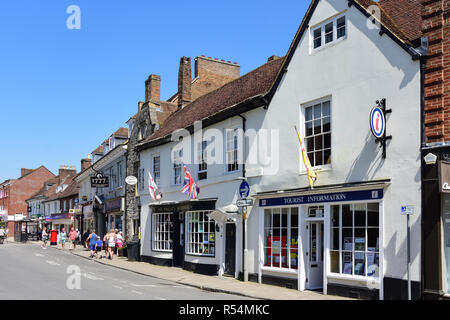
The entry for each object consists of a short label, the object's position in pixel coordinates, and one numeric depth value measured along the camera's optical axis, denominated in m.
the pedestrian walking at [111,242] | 27.84
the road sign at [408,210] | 11.09
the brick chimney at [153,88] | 30.83
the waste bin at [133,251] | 26.95
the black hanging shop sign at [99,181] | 33.22
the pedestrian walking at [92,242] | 28.89
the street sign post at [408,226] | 11.09
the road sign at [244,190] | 17.03
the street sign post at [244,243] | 17.31
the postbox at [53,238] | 43.93
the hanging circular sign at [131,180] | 27.30
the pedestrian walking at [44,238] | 39.50
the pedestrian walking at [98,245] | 28.60
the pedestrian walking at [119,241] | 29.84
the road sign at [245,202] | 16.56
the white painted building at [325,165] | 12.23
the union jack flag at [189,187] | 20.34
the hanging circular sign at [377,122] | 12.25
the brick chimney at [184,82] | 27.95
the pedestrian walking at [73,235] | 37.20
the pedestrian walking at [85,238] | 36.30
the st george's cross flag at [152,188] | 23.80
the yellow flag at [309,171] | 14.41
